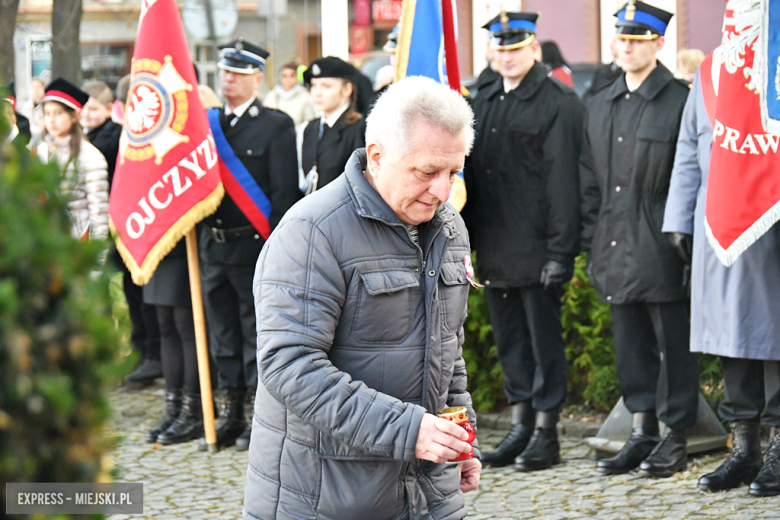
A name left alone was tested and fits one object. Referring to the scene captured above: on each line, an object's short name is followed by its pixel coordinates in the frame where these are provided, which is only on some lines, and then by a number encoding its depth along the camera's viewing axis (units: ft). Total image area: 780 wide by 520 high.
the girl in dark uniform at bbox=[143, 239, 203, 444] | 22.04
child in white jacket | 22.43
